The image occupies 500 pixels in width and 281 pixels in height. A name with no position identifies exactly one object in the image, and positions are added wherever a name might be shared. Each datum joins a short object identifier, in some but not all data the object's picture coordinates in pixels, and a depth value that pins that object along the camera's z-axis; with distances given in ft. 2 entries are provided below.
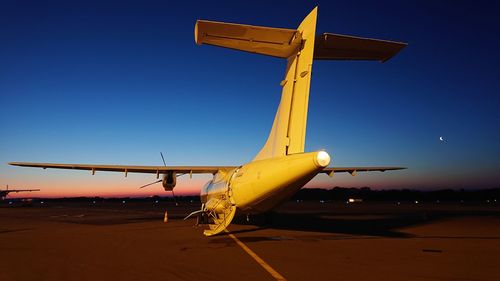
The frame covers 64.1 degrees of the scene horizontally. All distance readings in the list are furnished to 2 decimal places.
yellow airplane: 32.94
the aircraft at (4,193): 296.10
